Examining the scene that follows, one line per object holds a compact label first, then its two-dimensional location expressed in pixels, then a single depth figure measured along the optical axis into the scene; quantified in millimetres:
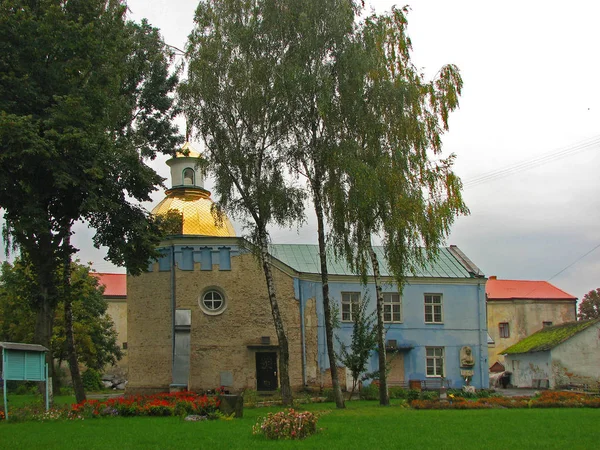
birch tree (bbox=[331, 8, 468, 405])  21312
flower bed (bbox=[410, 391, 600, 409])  21359
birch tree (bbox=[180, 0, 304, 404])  22250
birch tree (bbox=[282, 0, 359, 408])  21609
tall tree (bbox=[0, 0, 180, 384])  18812
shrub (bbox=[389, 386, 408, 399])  29291
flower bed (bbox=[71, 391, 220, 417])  18625
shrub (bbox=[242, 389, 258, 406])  23797
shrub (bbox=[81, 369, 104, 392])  44381
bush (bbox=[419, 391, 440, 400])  24773
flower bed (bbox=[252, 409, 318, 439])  13547
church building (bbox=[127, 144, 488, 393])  29625
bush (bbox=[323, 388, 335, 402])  26738
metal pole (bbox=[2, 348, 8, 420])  16664
